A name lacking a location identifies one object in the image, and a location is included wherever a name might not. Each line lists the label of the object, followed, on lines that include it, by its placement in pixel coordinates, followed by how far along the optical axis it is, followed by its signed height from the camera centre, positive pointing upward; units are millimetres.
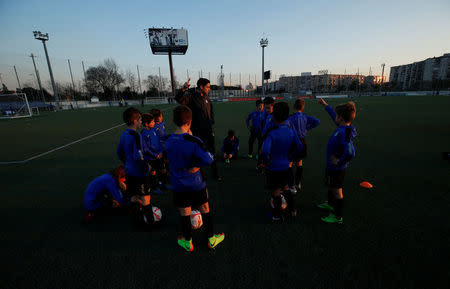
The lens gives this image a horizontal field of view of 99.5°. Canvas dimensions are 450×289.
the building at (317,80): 143500 +10851
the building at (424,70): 91625 +10224
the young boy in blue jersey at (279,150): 2607 -729
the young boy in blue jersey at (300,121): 3766 -508
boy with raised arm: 2592 -831
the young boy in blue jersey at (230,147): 5883 -1456
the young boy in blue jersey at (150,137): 3510 -633
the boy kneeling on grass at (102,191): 3031 -1350
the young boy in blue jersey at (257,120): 5066 -606
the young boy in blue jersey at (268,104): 4262 -152
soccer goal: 24084 +298
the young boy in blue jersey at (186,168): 2100 -750
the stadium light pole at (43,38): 31462 +11232
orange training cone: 4039 -1924
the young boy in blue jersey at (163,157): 4172 -1200
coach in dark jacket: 3947 -155
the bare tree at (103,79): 62781 +8361
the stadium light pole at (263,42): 38050 +10741
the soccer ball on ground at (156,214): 3038 -1749
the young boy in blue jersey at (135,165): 2623 -855
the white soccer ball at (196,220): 2877 -1774
